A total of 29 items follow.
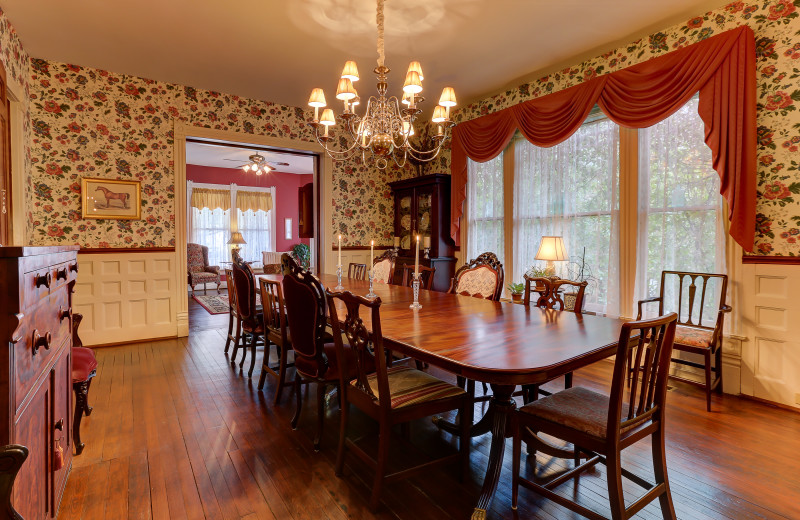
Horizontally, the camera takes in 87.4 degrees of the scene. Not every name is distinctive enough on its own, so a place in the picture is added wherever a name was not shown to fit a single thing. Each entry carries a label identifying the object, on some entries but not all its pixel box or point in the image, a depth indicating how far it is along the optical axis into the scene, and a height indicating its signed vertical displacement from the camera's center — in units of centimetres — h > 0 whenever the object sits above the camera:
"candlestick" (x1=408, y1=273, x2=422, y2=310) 248 -29
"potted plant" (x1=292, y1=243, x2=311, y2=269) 634 -11
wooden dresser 95 -34
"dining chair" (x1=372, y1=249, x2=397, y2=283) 429 -22
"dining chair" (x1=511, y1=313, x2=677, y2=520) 142 -65
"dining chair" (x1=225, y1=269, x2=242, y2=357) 385 -52
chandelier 265 +96
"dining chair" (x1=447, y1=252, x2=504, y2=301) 314 -26
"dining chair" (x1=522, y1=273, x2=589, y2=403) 244 -32
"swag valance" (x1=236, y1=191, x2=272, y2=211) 977 +108
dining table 145 -40
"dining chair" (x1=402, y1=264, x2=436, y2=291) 371 -28
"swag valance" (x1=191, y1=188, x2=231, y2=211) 920 +106
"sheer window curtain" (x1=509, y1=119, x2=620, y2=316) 376 +44
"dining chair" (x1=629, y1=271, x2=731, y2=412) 280 -54
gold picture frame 430 +50
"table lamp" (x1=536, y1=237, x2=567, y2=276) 376 -3
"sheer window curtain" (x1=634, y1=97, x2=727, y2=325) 313 +32
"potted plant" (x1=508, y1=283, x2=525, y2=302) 417 -45
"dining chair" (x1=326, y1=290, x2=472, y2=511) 173 -66
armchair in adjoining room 837 -45
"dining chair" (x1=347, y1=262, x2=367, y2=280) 441 -28
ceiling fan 742 +157
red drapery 284 +114
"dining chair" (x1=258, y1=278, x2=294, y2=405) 277 -59
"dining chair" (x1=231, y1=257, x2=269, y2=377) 329 -46
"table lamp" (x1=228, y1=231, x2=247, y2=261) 961 +16
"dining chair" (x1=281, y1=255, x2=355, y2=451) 221 -44
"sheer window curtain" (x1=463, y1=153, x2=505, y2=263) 488 +46
